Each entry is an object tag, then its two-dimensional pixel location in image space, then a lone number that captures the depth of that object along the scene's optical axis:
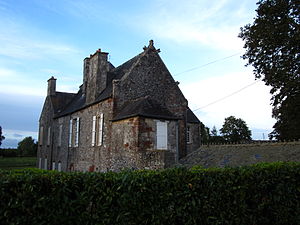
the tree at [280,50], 15.63
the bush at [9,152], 58.93
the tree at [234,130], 55.19
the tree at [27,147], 59.78
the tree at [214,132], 72.17
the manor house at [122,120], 14.23
